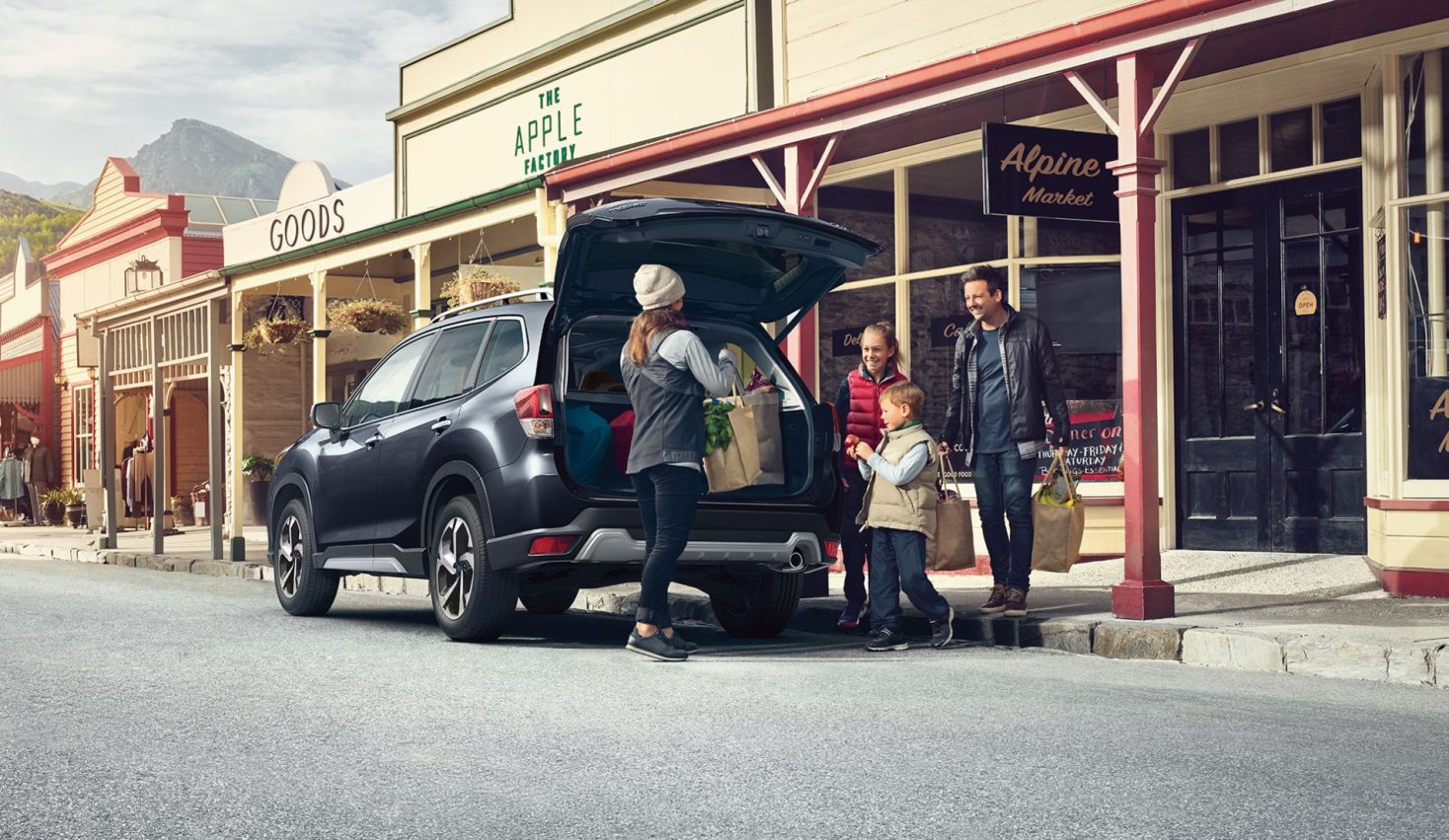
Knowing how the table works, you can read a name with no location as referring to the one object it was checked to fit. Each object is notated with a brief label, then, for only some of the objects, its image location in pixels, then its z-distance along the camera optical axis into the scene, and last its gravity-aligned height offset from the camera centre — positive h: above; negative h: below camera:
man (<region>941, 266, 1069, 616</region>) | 9.13 +0.09
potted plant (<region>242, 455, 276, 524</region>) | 24.94 -0.50
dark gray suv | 8.00 -0.02
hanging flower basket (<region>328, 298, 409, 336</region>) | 18.42 +1.46
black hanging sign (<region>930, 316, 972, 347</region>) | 13.86 +0.90
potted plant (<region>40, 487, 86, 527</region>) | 29.47 -1.08
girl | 8.99 +0.16
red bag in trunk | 8.27 +0.01
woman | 7.80 +0.00
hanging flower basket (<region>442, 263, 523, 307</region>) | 15.98 +1.55
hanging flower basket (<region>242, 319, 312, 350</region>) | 21.14 +1.47
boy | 8.42 -0.40
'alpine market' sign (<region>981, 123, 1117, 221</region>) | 10.28 +1.72
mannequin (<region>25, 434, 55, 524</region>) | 30.92 -0.43
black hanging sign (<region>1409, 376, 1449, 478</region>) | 10.00 -0.02
